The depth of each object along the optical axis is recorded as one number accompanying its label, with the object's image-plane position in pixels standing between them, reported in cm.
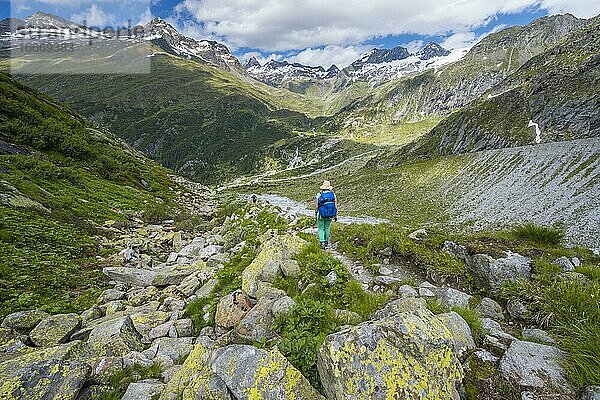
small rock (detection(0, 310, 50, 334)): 803
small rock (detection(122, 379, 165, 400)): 555
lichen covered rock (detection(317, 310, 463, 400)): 433
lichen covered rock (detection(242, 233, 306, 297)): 862
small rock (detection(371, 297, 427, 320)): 607
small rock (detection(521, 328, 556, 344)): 555
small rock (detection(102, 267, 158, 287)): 1298
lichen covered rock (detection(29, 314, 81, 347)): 736
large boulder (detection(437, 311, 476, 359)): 540
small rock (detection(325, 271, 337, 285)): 802
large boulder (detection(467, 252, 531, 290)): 802
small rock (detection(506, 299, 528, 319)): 667
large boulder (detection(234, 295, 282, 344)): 650
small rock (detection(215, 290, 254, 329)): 758
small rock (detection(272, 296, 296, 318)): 662
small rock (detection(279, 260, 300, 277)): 892
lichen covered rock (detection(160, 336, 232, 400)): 472
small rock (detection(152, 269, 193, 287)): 1255
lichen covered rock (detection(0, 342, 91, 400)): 519
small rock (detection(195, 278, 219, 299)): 990
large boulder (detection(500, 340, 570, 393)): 448
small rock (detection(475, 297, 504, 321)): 697
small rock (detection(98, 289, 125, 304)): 1100
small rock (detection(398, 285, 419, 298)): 752
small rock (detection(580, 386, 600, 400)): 390
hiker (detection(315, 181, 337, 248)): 1173
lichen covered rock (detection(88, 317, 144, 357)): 684
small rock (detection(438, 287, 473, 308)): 743
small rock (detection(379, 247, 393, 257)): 1044
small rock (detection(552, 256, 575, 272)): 774
